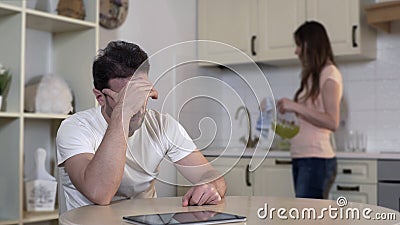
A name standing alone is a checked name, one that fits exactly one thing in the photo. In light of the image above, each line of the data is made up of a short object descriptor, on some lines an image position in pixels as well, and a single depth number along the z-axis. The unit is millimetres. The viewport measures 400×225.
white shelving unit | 2474
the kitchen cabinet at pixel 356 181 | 3131
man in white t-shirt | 1489
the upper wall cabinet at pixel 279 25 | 3473
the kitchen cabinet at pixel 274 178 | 3453
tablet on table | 1183
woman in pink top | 2779
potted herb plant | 2465
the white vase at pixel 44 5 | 2826
